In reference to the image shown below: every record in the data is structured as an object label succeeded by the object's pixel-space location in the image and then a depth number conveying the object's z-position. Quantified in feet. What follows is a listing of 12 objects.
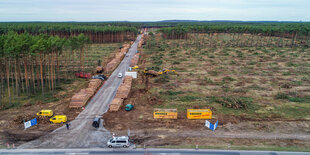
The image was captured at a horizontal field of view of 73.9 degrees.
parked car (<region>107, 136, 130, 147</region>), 94.38
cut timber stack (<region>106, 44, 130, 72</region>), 240.67
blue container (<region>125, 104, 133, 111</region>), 136.32
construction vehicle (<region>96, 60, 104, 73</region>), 226.99
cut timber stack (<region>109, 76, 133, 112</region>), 136.15
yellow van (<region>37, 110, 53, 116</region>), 125.90
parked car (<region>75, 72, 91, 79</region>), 209.85
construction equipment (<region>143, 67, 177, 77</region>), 212.99
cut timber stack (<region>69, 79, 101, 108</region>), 140.85
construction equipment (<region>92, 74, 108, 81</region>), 200.67
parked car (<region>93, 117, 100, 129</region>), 114.83
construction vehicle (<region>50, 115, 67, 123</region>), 120.78
